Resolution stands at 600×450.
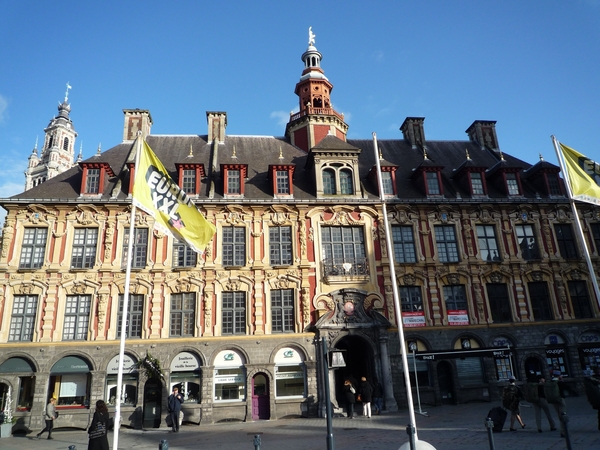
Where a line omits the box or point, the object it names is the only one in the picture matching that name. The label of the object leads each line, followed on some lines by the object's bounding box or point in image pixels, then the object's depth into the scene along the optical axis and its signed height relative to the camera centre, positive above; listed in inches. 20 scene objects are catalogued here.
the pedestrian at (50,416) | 768.1 -61.5
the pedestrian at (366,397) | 832.3 -62.6
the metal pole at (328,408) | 419.6 -41.9
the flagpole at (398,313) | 456.9 +54.4
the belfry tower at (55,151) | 3563.0 +1850.0
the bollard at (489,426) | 414.2 -64.6
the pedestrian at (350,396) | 836.8 -60.7
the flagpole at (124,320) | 412.5 +54.1
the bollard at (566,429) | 419.0 -71.5
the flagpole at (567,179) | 596.9 +233.7
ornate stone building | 891.4 +167.8
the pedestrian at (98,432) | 418.0 -51.1
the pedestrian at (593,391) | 529.7 -47.0
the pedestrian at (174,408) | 776.3 -60.1
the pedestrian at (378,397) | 877.2 -69.5
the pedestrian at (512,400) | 611.5 -60.7
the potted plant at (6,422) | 777.6 -69.1
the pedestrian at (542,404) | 588.4 -65.9
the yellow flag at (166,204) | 502.0 +194.9
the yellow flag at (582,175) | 614.5 +241.0
